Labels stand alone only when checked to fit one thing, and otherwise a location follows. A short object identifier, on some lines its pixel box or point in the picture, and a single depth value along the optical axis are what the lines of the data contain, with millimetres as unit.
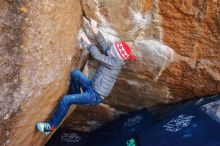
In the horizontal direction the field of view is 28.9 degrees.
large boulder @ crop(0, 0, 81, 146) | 3176
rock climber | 3615
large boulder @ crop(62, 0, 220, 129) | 3590
